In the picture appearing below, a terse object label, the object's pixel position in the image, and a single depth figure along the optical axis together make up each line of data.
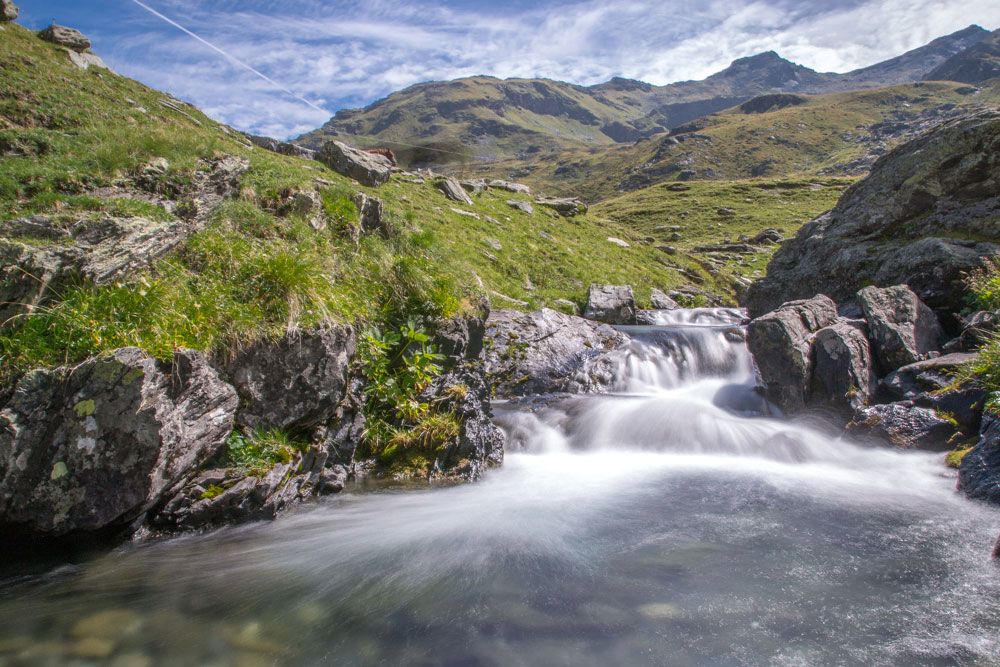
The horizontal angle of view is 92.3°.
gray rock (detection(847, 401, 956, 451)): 9.57
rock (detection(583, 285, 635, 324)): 20.70
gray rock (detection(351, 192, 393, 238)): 11.96
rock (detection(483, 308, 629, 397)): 14.54
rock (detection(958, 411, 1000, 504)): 7.33
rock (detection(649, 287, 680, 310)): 25.75
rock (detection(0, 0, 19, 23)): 22.17
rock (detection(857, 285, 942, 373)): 12.27
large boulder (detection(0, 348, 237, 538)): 5.55
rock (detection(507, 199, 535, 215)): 33.80
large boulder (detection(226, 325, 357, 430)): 7.25
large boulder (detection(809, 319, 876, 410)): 11.68
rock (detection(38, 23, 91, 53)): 23.75
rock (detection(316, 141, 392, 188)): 26.62
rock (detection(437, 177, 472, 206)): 30.59
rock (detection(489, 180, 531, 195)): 40.79
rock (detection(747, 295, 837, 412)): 12.58
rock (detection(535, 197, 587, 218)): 38.59
